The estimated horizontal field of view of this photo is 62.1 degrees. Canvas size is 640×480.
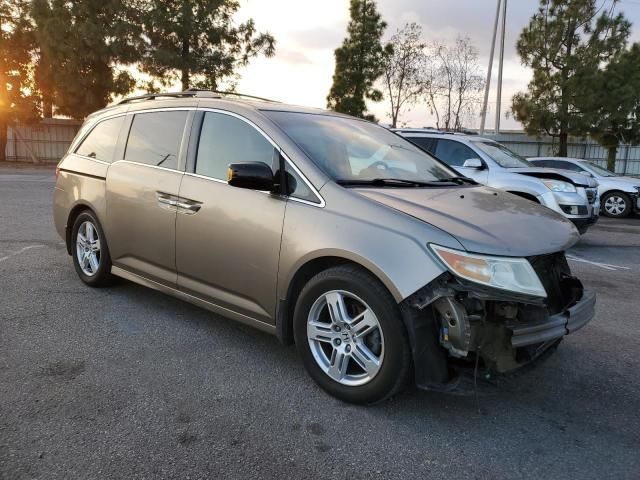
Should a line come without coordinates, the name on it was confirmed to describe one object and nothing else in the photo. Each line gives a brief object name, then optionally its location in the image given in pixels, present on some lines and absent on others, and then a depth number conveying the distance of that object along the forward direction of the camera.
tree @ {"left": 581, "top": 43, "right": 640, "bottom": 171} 21.19
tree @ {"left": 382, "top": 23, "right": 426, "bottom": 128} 27.92
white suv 8.18
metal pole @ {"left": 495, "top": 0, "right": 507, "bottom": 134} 25.72
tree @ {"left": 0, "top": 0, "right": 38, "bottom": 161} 23.33
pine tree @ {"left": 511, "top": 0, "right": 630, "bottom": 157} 21.73
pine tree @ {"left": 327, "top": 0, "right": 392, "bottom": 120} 27.59
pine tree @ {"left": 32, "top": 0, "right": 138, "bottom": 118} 22.22
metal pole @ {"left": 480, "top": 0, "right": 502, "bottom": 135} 26.39
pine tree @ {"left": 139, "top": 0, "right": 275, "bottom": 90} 21.83
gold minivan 2.77
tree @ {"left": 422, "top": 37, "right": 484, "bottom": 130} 28.53
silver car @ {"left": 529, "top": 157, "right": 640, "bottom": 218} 13.37
